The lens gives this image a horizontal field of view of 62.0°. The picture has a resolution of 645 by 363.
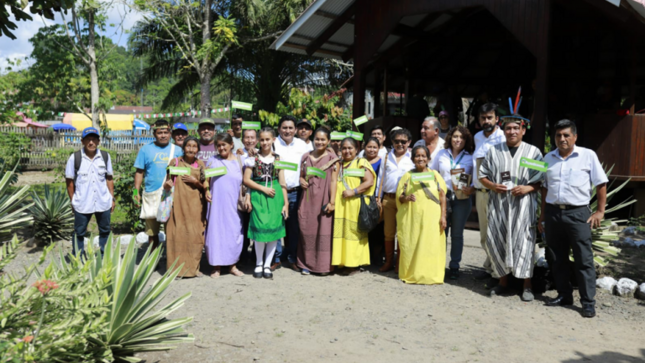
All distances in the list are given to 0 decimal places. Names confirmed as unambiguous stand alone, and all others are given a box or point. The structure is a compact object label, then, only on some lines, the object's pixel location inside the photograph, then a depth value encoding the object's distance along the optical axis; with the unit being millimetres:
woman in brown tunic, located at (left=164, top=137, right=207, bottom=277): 6133
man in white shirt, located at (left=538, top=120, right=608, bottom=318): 5090
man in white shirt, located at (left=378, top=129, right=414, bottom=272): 6398
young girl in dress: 6176
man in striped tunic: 5449
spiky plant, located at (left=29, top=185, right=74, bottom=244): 7934
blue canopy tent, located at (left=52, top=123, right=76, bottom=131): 29084
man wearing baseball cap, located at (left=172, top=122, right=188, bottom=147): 6758
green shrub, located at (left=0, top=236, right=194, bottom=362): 2738
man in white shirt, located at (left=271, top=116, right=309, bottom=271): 6691
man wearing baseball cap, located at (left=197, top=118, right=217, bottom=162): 6742
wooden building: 8023
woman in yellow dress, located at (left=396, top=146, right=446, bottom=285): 6004
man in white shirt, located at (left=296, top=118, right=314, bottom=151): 7078
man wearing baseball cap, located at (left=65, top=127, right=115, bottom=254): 6324
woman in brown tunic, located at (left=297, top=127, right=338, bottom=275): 6363
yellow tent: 36719
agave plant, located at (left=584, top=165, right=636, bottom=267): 5801
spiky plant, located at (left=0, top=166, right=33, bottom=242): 7262
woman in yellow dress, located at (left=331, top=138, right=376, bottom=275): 6359
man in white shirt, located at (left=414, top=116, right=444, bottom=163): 6539
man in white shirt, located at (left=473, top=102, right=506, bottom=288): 6038
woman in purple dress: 6188
